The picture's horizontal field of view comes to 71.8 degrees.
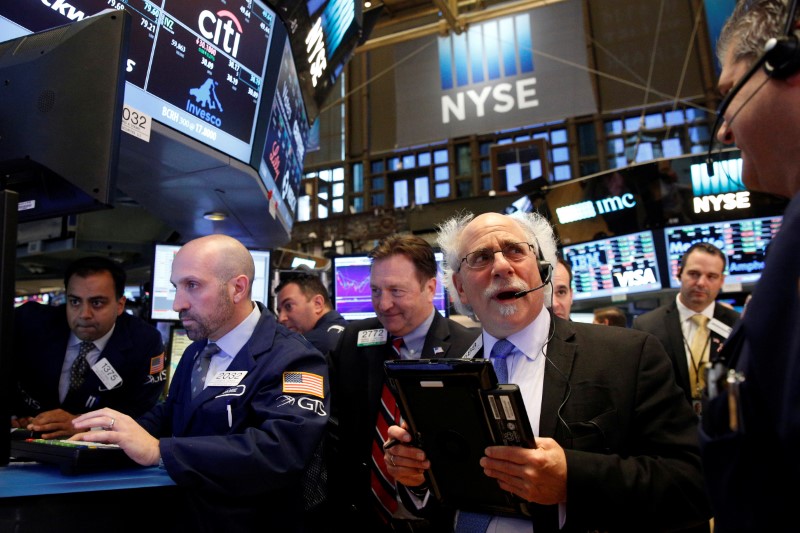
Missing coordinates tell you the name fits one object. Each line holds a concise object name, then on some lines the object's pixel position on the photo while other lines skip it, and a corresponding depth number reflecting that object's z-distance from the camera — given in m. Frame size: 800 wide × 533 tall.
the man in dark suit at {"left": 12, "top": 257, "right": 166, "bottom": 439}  2.40
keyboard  1.39
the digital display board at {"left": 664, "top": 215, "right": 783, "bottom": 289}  4.77
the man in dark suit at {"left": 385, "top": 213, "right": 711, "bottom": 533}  1.14
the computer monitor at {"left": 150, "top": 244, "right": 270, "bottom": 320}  3.35
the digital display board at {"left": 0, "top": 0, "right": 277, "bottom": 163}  2.03
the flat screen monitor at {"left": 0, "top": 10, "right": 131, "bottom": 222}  1.25
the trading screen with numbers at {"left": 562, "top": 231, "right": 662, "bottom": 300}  5.20
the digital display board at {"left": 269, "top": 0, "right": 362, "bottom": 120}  3.35
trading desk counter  1.21
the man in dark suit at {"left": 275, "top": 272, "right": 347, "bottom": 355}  3.48
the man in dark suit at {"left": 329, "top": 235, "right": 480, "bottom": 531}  2.10
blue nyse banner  6.41
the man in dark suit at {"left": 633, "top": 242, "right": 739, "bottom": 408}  3.30
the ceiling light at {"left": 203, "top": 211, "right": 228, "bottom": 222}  3.61
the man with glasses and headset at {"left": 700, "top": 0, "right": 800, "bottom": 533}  0.61
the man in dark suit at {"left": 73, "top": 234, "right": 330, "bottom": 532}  1.44
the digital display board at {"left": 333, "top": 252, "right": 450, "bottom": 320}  3.85
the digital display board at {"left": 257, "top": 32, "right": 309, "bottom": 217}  3.13
